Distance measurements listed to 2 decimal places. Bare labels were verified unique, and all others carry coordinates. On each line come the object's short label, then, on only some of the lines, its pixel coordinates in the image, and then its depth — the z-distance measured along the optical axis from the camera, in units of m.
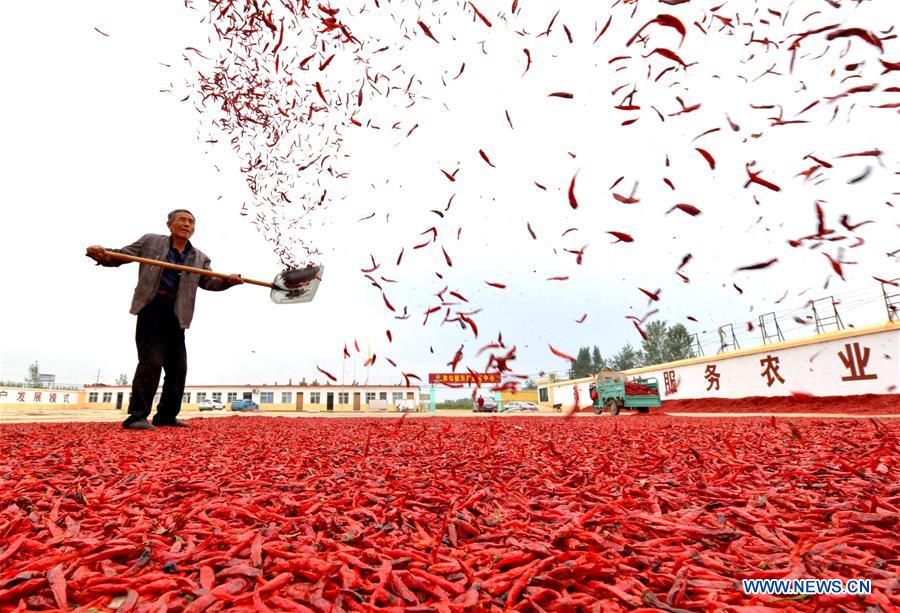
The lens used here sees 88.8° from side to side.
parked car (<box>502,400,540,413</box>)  46.58
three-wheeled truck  18.55
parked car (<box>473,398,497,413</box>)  44.66
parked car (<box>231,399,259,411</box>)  52.44
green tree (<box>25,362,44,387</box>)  81.17
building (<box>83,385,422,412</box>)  58.75
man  5.18
